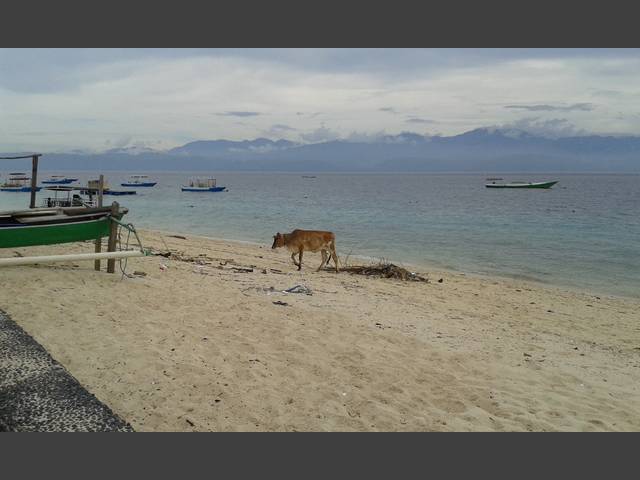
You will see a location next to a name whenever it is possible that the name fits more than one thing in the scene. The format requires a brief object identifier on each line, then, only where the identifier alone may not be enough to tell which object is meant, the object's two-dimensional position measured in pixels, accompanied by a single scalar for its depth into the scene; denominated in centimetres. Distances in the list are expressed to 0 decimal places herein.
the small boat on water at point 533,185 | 7505
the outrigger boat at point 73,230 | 853
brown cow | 1296
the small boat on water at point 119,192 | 5874
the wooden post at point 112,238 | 887
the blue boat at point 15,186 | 5884
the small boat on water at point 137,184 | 8256
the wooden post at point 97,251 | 909
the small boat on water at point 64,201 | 2747
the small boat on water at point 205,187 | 6644
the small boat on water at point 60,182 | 8155
